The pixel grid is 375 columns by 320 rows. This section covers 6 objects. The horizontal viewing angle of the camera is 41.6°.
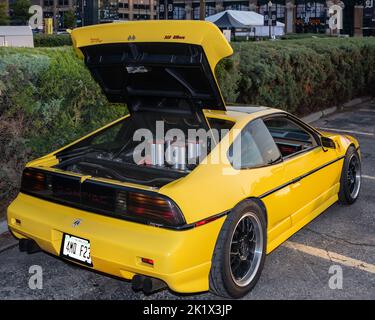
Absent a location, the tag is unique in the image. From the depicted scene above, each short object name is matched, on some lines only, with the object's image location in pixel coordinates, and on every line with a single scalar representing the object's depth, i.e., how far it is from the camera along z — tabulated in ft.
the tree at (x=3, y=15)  226.17
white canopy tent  115.34
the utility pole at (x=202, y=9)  85.29
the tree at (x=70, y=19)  282.75
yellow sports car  11.02
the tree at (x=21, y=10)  277.85
